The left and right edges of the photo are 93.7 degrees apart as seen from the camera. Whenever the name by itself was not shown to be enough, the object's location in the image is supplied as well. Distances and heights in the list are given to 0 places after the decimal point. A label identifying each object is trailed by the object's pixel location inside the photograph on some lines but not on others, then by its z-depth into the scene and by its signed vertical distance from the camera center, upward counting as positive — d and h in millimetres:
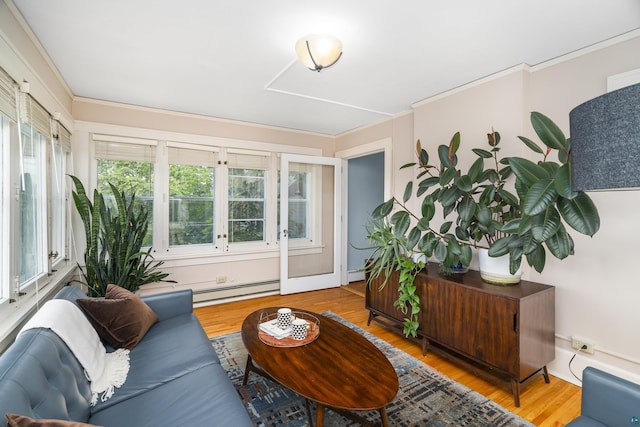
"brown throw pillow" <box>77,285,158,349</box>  1887 -730
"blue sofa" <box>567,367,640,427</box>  1265 -851
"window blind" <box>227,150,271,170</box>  4129 +679
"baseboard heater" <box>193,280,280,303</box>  3941 -1162
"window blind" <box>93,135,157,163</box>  3391 +682
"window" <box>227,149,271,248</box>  4171 +150
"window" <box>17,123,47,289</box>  2072 -19
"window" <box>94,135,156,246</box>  3414 +464
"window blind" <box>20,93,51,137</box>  1927 +655
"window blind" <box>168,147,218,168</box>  3762 +647
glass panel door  4426 -232
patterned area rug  1855 -1316
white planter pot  2342 -501
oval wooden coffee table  1418 -883
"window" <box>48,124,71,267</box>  2646 +95
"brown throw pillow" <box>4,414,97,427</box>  796 -580
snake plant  2775 -347
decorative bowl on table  1917 -855
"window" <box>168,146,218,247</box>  3795 +142
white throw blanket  1462 -729
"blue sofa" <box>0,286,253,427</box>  1054 -914
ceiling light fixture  1927 +1034
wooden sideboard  2078 -886
